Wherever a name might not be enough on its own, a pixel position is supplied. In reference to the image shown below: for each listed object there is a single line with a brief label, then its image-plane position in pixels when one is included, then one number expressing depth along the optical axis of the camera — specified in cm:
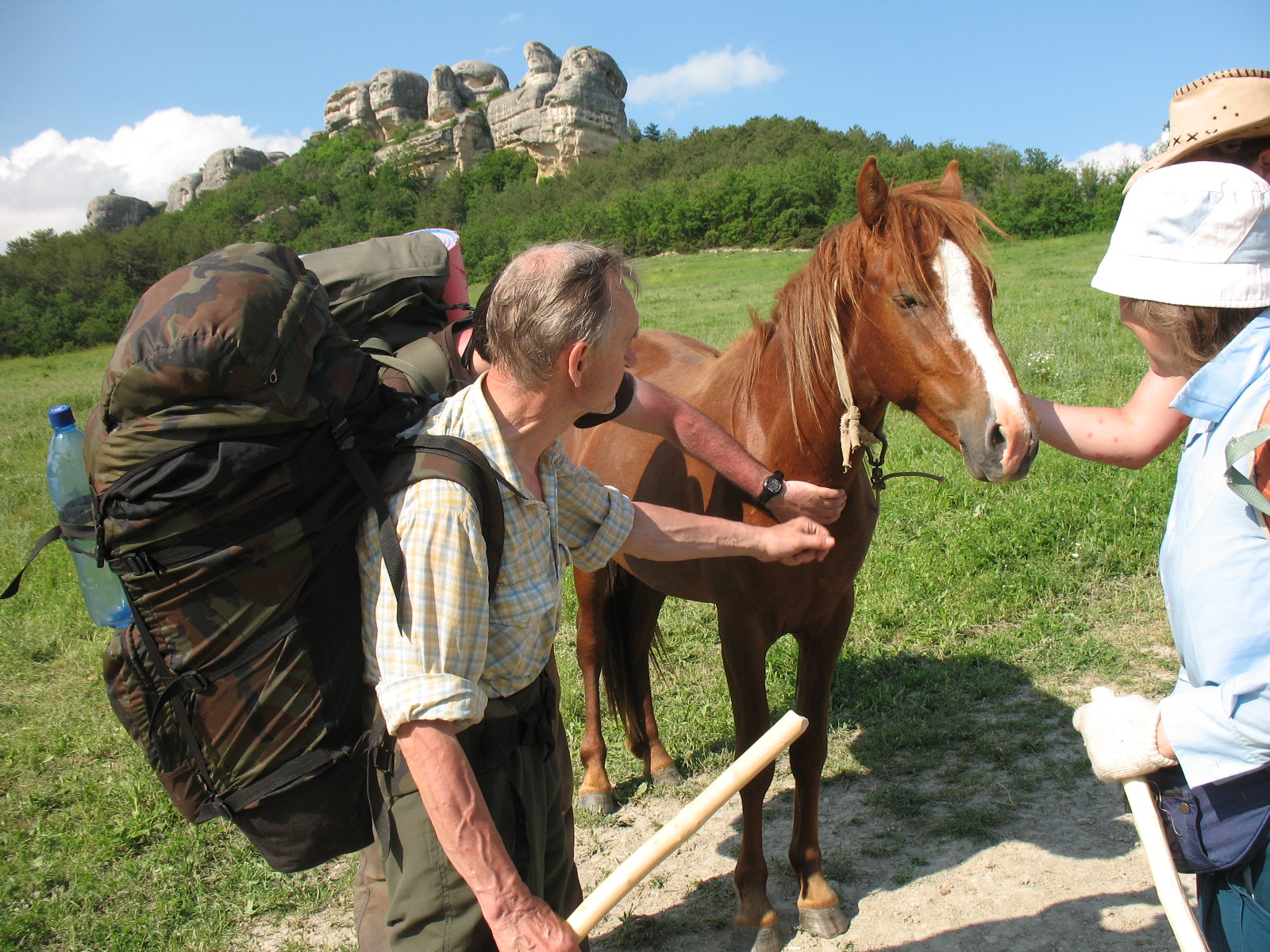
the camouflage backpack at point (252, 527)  126
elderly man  137
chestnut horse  217
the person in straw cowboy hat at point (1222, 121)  179
